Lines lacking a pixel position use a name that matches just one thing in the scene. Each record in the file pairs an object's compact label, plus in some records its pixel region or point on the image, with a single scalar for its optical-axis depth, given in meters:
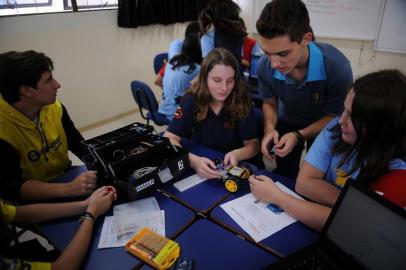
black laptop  0.74
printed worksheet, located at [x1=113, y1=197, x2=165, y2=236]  1.10
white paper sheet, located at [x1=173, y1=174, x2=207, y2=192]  1.33
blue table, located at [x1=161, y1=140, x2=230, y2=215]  1.21
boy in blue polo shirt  1.34
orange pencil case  0.93
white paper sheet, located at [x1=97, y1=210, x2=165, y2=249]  1.02
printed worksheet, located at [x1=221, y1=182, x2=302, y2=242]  1.06
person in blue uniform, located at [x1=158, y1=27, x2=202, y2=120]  2.45
